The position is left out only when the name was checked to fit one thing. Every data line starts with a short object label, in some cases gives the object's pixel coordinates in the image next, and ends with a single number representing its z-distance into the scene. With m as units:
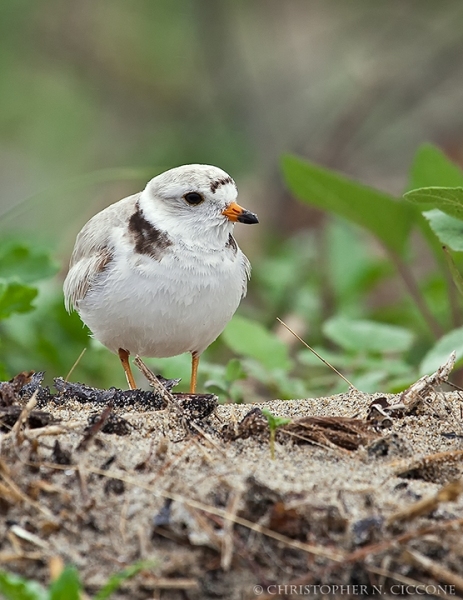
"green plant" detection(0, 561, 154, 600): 4.20
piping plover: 8.26
